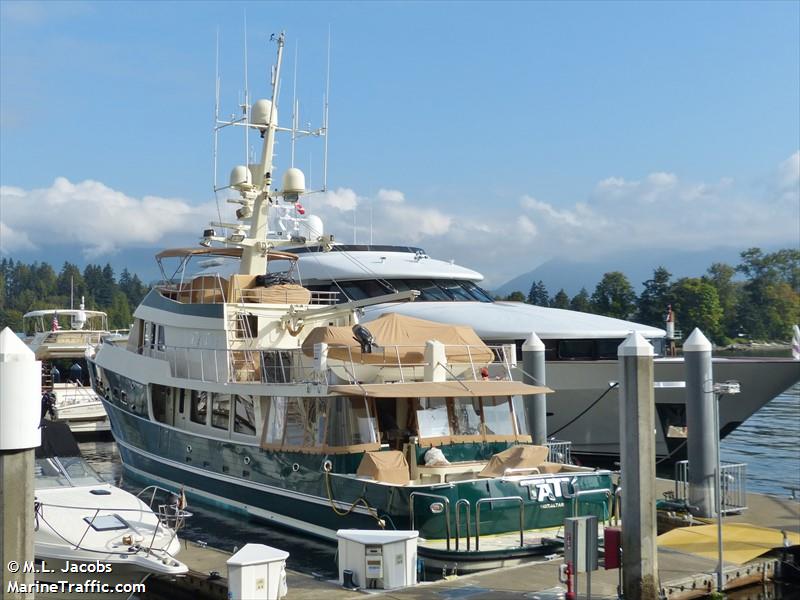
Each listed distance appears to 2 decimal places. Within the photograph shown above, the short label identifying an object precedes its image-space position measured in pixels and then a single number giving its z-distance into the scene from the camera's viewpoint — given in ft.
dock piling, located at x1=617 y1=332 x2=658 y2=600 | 32.17
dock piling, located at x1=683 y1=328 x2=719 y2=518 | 48.14
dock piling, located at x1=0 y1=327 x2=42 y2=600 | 23.00
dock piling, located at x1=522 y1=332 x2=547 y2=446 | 60.34
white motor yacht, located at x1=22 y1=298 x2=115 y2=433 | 114.52
